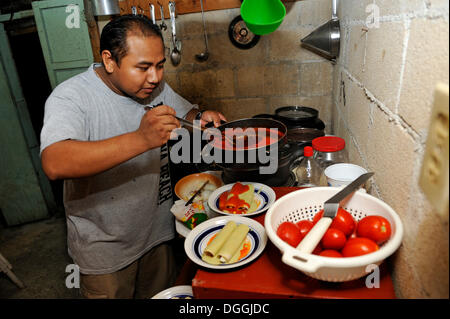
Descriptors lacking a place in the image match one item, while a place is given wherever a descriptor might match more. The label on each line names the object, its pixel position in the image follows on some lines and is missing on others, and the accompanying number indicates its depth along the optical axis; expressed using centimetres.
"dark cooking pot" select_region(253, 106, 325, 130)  212
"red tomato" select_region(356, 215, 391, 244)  81
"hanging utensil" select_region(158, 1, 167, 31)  255
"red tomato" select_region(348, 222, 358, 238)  90
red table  82
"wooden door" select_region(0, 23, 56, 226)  331
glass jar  141
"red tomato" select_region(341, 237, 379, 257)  76
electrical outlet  58
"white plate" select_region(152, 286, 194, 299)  122
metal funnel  215
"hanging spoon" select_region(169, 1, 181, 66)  248
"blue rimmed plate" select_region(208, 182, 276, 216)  132
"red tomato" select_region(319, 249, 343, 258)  79
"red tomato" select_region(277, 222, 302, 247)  84
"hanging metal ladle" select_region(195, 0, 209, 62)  260
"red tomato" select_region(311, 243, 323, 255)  87
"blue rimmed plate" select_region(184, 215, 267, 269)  98
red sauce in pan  148
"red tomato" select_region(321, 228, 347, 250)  84
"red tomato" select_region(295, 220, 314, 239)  91
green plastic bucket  191
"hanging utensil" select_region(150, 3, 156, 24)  248
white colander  70
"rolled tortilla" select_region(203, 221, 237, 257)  101
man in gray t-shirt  125
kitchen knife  77
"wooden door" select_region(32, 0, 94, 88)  280
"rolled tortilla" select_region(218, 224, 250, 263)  99
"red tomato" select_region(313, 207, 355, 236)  89
